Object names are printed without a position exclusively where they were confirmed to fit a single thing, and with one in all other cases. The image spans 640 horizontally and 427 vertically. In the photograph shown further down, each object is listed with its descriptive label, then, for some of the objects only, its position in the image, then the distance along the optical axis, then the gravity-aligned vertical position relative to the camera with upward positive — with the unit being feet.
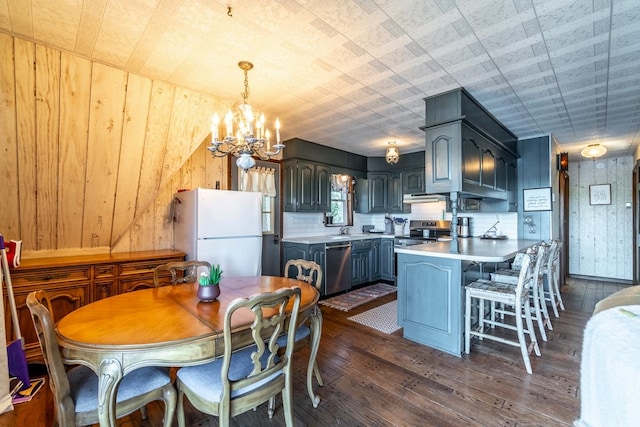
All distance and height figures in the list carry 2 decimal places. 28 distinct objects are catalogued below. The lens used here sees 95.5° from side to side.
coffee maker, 16.58 -0.53
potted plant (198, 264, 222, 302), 6.06 -1.48
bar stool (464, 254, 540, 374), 7.96 -2.35
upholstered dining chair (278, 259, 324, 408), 6.49 -2.87
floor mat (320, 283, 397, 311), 13.66 -4.11
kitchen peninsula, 8.81 -2.30
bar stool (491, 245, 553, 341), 9.29 -2.19
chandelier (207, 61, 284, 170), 7.21 +1.95
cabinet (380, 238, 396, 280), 17.57 -2.63
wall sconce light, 15.61 +2.99
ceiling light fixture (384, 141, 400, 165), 14.83 +3.18
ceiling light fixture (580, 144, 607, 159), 15.02 +3.49
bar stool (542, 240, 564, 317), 11.14 -2.00
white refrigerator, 10.46 -0.43
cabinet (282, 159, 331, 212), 15.33 +1.71
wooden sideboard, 8.17 -1.92
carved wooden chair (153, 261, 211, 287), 7.75 -1.49
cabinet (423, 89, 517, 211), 9.43 +2.53
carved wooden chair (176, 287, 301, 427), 4.45 -2.68
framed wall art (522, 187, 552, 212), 14.08 +0.90
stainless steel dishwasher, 14.64 -2.63
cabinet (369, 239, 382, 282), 17.57 -2.73
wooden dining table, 4.18 -1.81
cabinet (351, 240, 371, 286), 16.25 -2.53
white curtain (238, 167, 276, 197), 13.87 +1.81
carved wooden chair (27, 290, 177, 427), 4.16 -2.75
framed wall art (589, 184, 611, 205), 18.79 +1.50
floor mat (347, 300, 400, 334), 10.96 -4.15
